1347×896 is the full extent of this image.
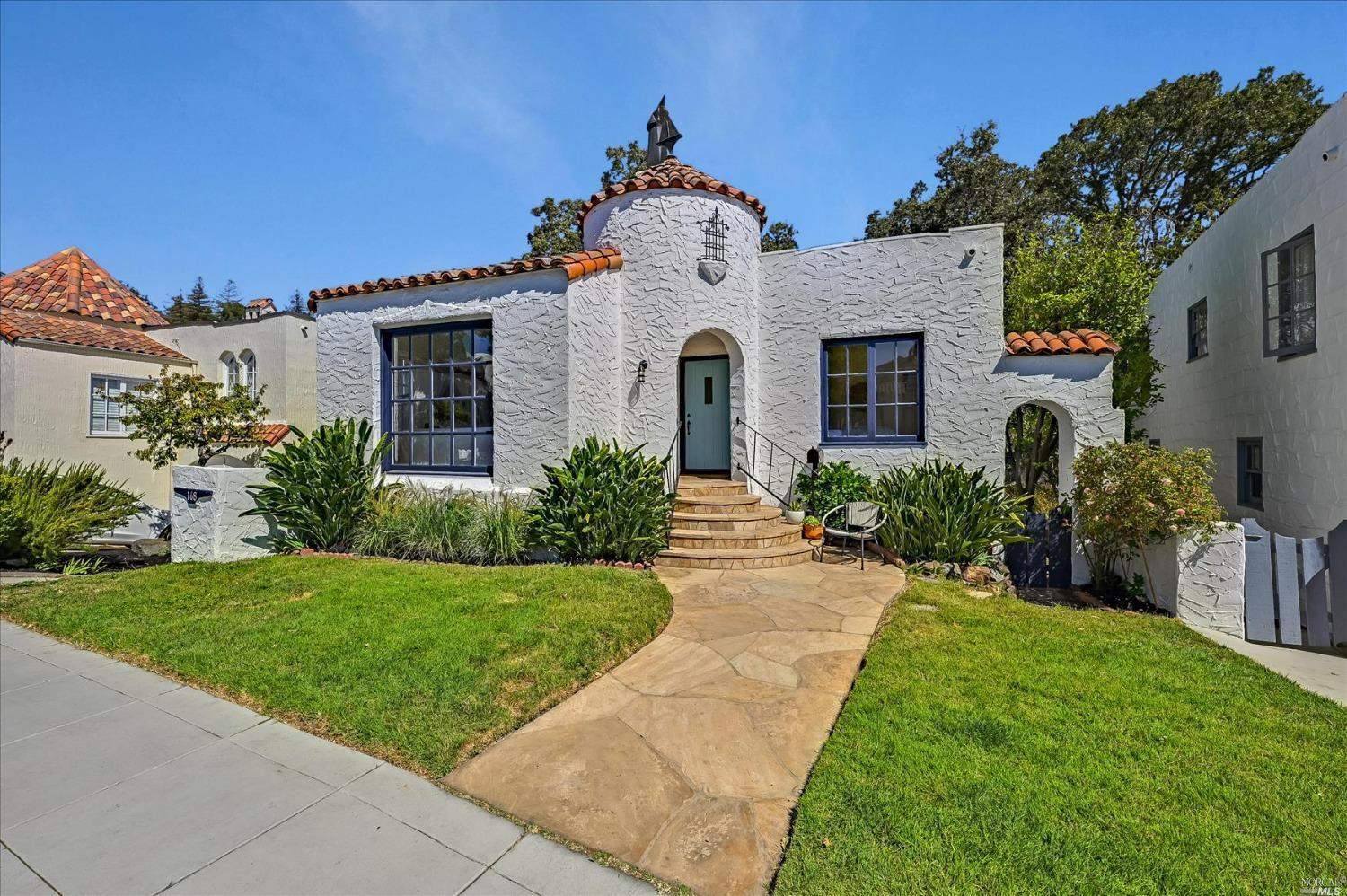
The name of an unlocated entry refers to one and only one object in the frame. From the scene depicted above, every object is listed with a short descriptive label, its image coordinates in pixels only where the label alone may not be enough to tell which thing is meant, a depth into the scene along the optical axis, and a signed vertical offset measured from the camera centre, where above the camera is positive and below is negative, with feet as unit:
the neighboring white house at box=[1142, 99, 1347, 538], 21.84 +5.62
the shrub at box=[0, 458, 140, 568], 27.25 -2.78
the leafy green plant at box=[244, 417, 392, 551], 27.27 -1.67
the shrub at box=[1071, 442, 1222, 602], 19.88 -1.58
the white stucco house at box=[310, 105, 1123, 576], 28.04 +5.85
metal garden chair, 28.55 -3.26
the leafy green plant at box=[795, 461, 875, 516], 29.81 -1.67
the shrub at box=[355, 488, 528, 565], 25.67 -3.54
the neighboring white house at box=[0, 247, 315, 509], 44.04 +8.84
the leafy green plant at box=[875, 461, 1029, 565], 25.38 -2.80
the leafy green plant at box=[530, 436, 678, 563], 24.57 -2.36
